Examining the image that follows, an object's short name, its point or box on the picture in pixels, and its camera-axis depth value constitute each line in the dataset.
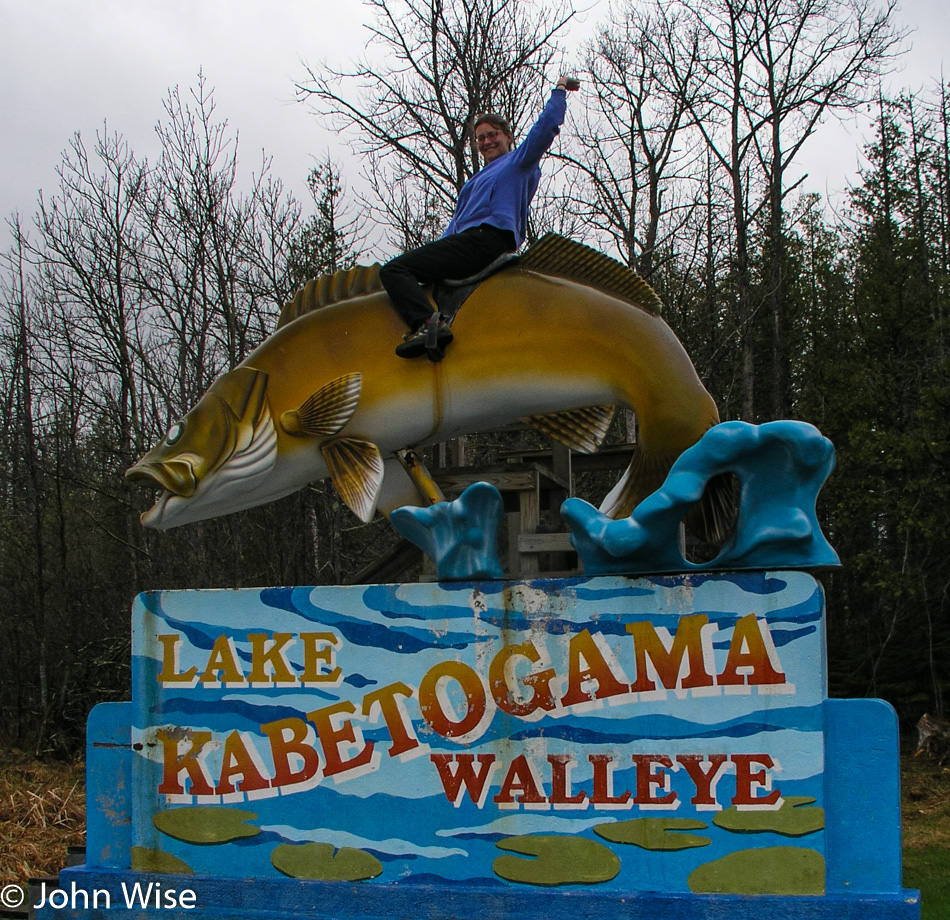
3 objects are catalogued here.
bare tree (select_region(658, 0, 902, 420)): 14.24
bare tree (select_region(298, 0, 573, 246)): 11.56
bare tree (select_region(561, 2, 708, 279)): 14.31
